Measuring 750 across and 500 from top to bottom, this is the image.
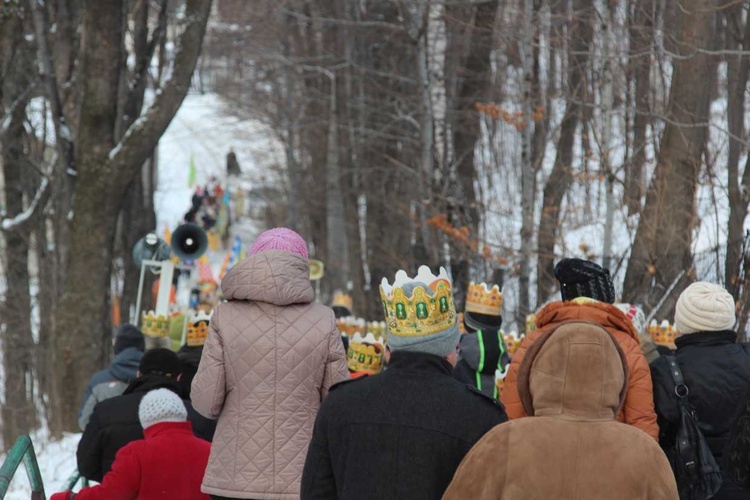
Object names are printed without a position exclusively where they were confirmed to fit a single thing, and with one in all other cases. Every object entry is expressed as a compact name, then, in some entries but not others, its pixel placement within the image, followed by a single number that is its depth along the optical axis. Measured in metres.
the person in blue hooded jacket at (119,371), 14.99
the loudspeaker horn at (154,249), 23.64
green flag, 99.14
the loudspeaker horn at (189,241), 24.15
